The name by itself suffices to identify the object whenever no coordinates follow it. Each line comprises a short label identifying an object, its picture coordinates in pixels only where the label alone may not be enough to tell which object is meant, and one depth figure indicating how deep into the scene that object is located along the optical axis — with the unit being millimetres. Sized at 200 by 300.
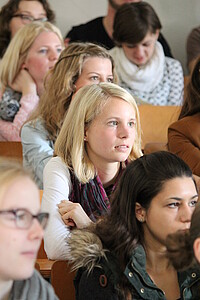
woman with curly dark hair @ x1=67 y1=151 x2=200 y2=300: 3793
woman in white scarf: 7892
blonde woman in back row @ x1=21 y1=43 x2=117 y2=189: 5714
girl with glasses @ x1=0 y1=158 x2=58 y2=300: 2859
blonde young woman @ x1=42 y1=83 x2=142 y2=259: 4703
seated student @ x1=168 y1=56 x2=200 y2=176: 5482
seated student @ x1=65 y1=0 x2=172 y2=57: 8889
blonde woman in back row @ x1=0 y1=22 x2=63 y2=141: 7067
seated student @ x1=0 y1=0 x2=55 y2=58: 8438
